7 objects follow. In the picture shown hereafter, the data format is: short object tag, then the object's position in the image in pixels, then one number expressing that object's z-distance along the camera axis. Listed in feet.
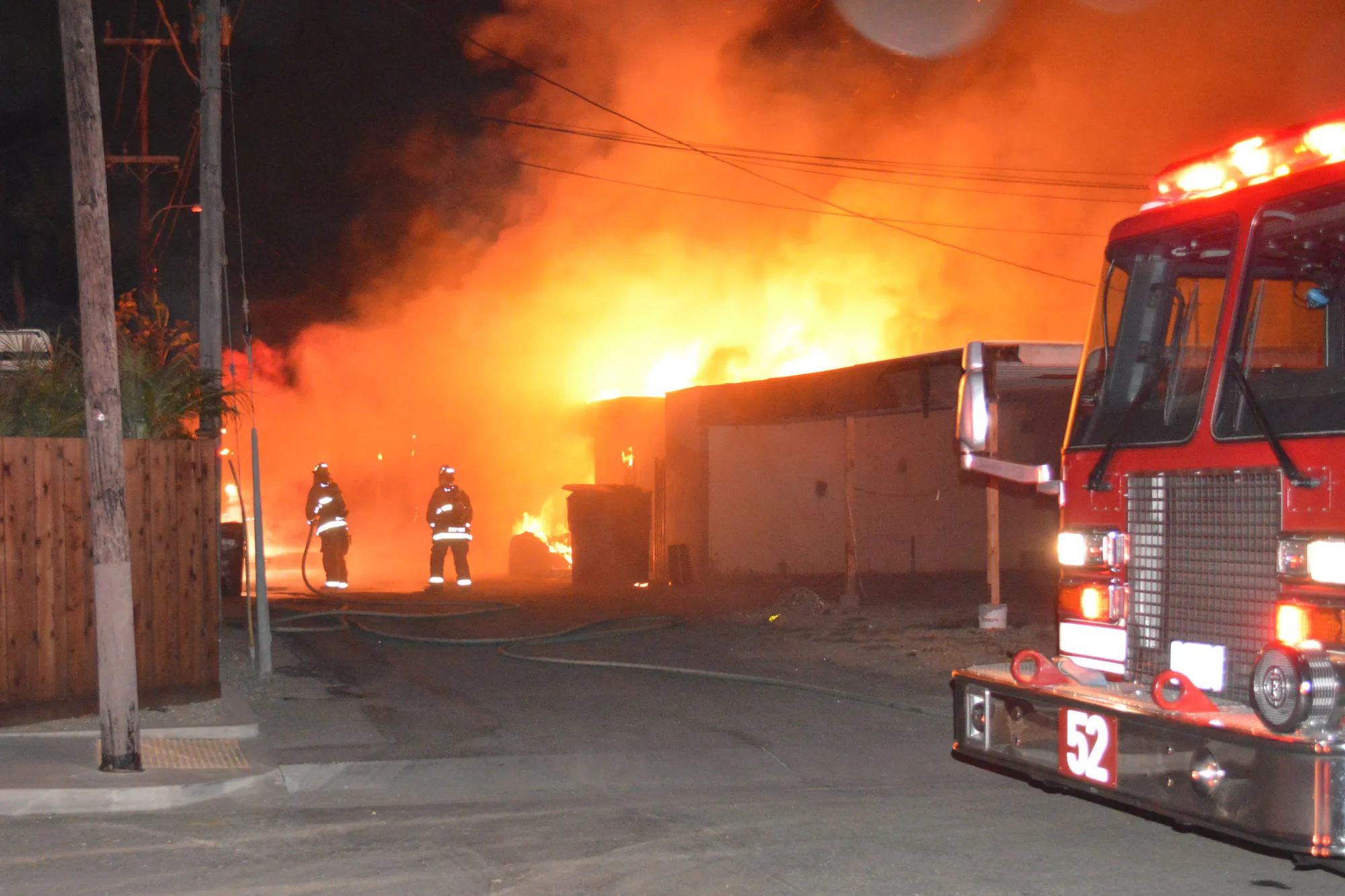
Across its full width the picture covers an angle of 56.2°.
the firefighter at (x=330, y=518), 52.44
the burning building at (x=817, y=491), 59.62
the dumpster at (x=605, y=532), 57.26
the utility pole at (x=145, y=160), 57.26
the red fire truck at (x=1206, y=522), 11.89
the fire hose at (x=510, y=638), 31.30
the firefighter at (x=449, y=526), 52.13
